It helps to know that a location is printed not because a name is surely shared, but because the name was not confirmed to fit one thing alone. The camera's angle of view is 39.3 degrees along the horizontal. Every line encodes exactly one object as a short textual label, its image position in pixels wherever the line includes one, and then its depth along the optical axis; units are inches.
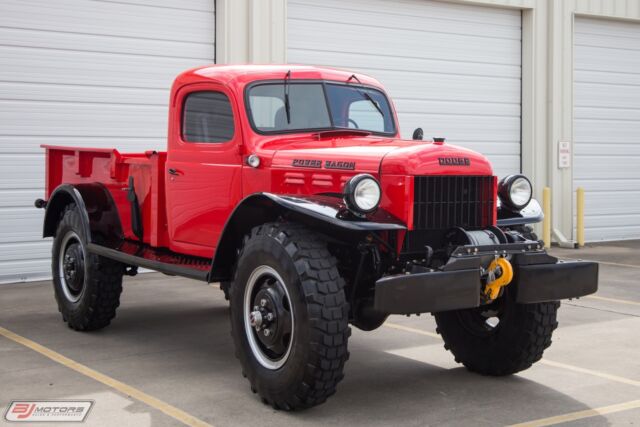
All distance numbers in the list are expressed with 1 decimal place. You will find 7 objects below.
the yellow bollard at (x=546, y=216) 554.1
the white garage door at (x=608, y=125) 596.1
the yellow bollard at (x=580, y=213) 564.9
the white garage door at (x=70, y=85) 406.3
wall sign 572.1
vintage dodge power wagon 190.7
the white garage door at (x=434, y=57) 495.2
